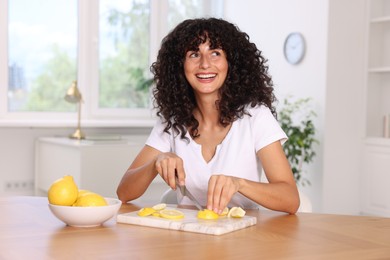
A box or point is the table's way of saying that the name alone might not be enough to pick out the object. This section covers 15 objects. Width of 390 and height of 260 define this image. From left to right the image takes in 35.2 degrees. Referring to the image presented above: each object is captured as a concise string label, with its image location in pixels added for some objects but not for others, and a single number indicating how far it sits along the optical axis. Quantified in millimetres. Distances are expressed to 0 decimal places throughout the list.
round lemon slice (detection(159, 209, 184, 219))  1565
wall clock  4809
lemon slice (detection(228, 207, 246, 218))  1605
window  5012
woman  2115
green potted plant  4582
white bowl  1501
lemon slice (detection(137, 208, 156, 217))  1598
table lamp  4781
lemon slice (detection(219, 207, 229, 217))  1637
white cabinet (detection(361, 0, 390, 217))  4684
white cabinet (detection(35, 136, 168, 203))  4199
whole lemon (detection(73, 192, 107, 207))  1537
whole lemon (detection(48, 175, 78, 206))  1551
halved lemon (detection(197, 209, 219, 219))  1583
